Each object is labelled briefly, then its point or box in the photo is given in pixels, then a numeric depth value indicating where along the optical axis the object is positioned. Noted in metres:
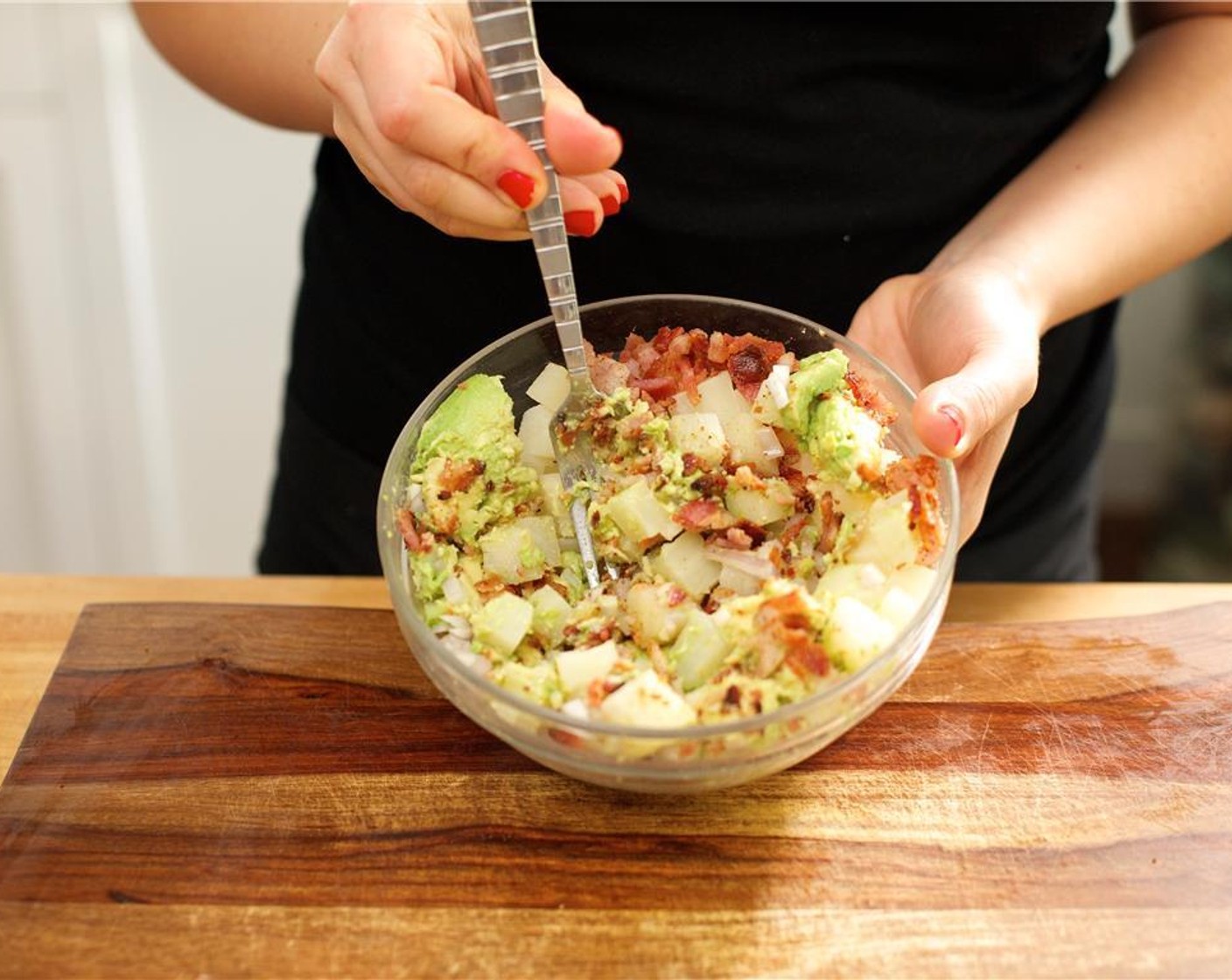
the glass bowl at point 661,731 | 1.01
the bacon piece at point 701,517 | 1.20
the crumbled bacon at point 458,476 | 1.21
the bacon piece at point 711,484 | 1.21
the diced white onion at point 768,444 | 1.25
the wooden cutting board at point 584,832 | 1.09
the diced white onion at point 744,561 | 1.17
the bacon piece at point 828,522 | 1.19
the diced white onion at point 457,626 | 1.15
